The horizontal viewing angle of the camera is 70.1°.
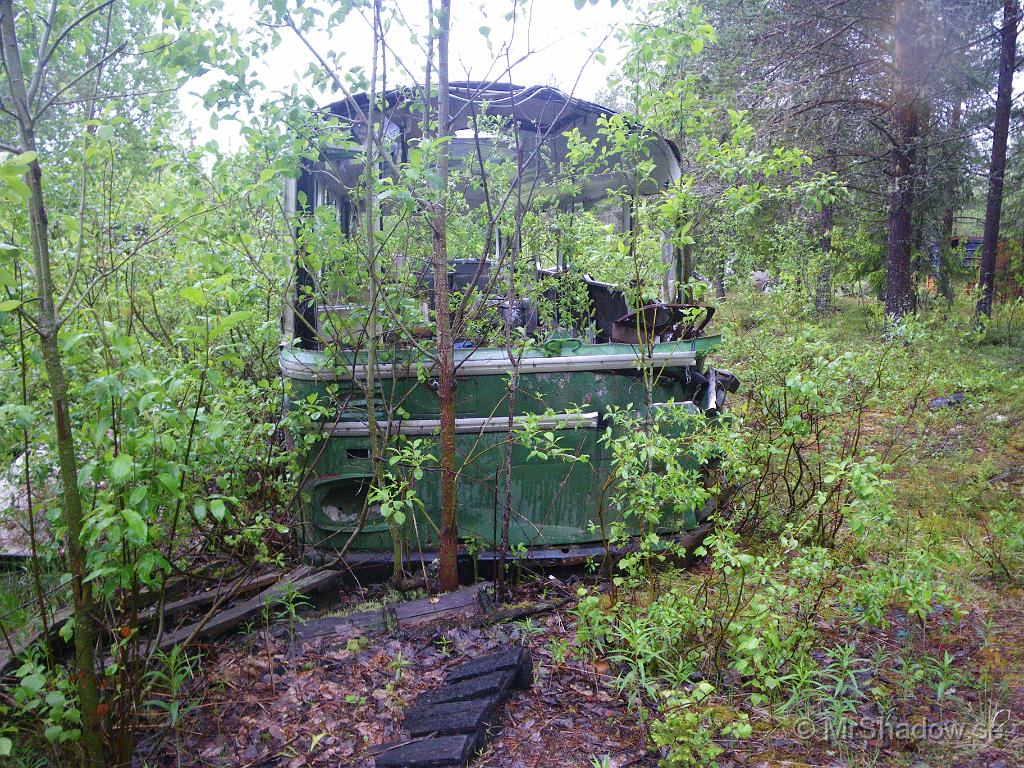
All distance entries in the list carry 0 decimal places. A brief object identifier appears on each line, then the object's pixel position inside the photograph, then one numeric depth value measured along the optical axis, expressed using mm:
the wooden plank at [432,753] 3088
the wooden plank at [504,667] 3695
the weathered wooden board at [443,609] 4418
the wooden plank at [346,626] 4402
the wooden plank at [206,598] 4201
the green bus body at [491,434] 4801
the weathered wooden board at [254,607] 4234
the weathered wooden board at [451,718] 3299
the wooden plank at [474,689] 3539
